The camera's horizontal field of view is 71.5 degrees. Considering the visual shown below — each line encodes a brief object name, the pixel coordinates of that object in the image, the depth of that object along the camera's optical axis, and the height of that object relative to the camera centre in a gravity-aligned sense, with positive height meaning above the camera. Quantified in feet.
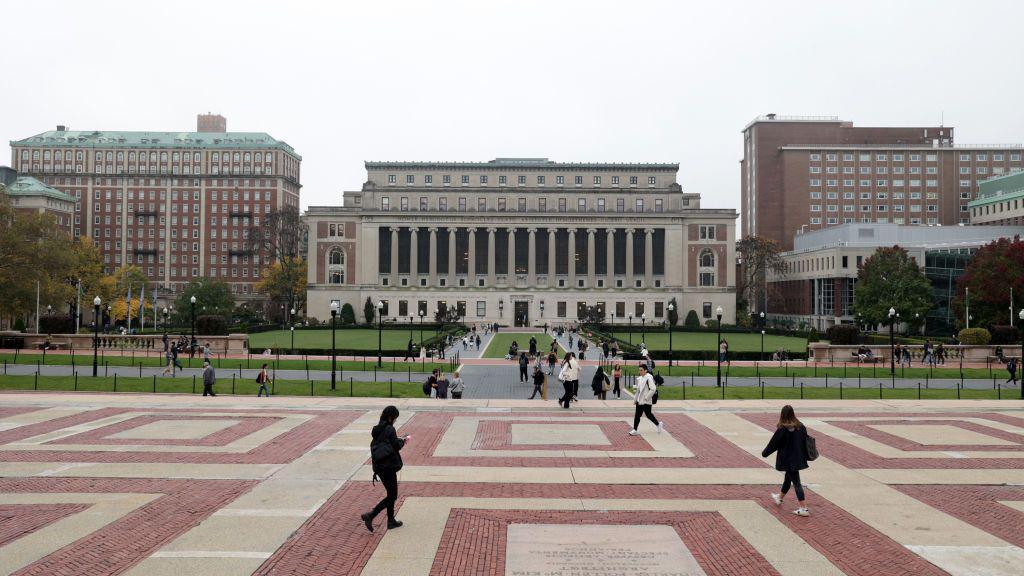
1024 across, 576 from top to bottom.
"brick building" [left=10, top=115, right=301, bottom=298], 463.83 +73.09
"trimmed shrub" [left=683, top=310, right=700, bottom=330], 360.95 -4.59
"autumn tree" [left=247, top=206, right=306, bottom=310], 386.93 +34.91
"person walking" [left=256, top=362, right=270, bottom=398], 101.91 -10.02
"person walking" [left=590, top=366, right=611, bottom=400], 92.63 -9.55
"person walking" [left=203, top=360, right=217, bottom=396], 94.58 -9.32
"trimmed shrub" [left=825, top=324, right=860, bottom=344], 182.29 -5.95
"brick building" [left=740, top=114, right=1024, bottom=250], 435.12 +82.66
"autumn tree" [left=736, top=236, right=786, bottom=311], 390.83 +28.48
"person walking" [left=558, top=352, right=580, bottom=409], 84.12 -7.82
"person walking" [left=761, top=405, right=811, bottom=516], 42.16 -8.17
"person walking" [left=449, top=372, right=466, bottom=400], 96.88 -10.68
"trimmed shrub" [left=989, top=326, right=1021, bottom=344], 179.31 -5.92
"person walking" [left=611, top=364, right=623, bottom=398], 100.07 -9.46
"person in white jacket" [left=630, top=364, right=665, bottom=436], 66.08 -7.86
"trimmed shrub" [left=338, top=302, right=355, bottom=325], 369.09 -2.94
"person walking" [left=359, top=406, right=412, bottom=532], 37.60 -7.76
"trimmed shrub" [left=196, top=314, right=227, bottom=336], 197.67 -4.82
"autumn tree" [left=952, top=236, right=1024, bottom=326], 224.74 +10.00
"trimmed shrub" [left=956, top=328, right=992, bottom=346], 176.43 -6.20
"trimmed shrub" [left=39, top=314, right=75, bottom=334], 201.16 -4.84
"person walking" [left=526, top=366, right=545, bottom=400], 95.14 -9.20
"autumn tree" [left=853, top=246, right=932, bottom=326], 262.47 +8.60
